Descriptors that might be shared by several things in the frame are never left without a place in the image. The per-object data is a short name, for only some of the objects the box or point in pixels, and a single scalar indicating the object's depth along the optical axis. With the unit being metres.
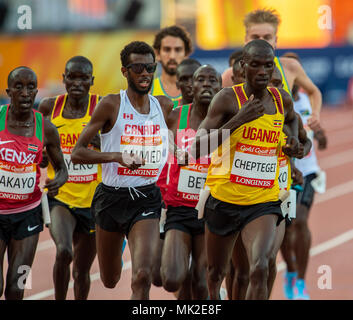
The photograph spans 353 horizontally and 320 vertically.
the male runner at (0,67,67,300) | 12.70
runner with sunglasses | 12.37
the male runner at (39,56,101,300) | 14.85
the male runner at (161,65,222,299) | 14.03
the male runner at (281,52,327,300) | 17.59
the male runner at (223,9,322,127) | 15.96
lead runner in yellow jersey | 11.96
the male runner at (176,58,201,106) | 15.15
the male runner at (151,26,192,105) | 16.83
